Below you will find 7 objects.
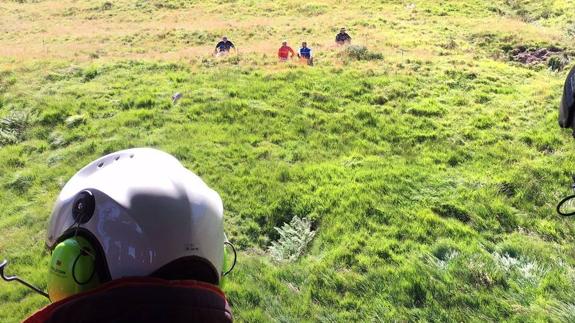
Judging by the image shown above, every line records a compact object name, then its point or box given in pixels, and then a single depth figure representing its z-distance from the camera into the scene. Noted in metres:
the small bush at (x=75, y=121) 10.95
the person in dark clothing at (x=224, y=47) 19.18
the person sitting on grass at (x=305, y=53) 17.53
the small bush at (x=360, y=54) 16.77
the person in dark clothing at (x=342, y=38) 20.40
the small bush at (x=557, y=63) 16.74
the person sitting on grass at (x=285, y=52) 18.12
